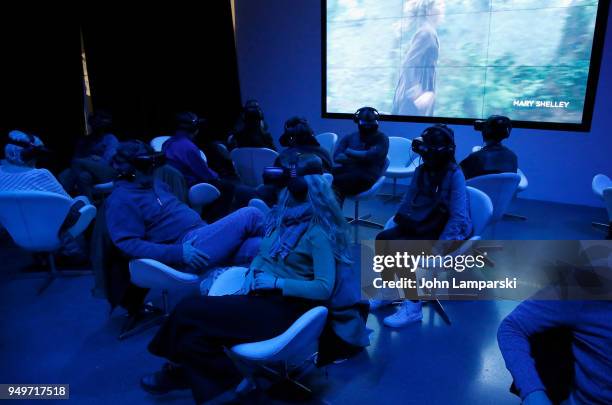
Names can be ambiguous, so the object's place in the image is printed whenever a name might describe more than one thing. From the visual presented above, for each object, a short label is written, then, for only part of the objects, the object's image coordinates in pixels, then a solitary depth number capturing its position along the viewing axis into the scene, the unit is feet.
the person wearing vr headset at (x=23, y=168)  10.84
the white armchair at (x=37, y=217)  9.98
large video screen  16.74
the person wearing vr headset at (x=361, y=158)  13.98
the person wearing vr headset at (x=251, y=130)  15.21
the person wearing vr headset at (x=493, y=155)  12.42
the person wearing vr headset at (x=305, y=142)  12.56
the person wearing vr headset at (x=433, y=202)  9.18
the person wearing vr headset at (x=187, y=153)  12.51
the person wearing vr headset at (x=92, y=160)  14.71
